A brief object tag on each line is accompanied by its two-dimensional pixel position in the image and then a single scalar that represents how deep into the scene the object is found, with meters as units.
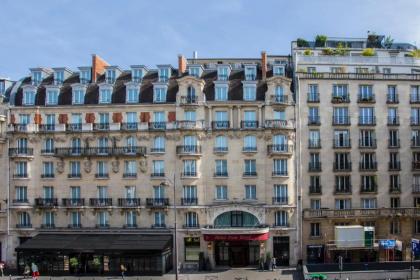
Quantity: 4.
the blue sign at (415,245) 51.97
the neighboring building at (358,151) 55.34
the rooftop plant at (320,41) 68.81
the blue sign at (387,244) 53.12
